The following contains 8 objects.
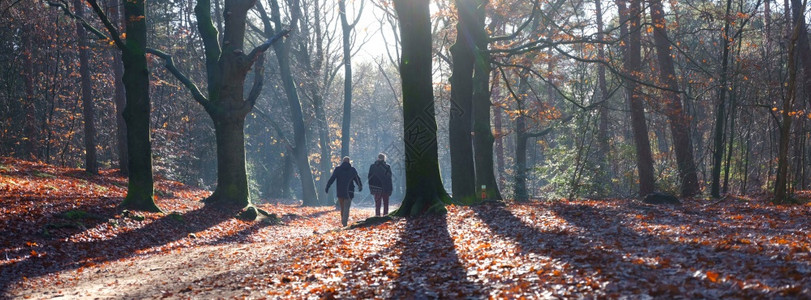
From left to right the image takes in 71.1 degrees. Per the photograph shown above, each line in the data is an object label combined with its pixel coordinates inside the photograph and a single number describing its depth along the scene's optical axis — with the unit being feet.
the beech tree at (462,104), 47.52
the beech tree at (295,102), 90.48
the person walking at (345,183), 51.19
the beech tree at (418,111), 38.46
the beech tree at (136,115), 46.03
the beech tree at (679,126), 56.75
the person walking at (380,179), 52.85
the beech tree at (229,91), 54.34
